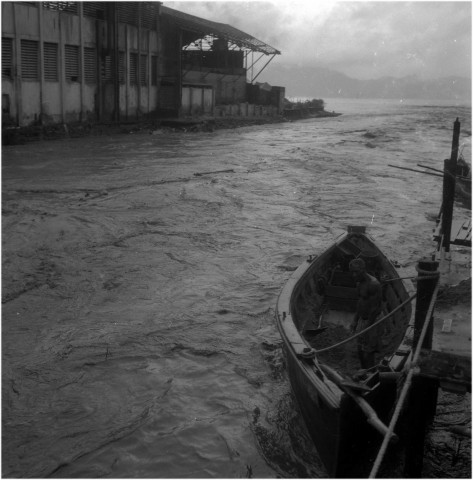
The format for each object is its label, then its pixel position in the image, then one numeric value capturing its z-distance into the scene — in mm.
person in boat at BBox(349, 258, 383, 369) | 7891
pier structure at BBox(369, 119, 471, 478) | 5770
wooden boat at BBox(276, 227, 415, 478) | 5676
